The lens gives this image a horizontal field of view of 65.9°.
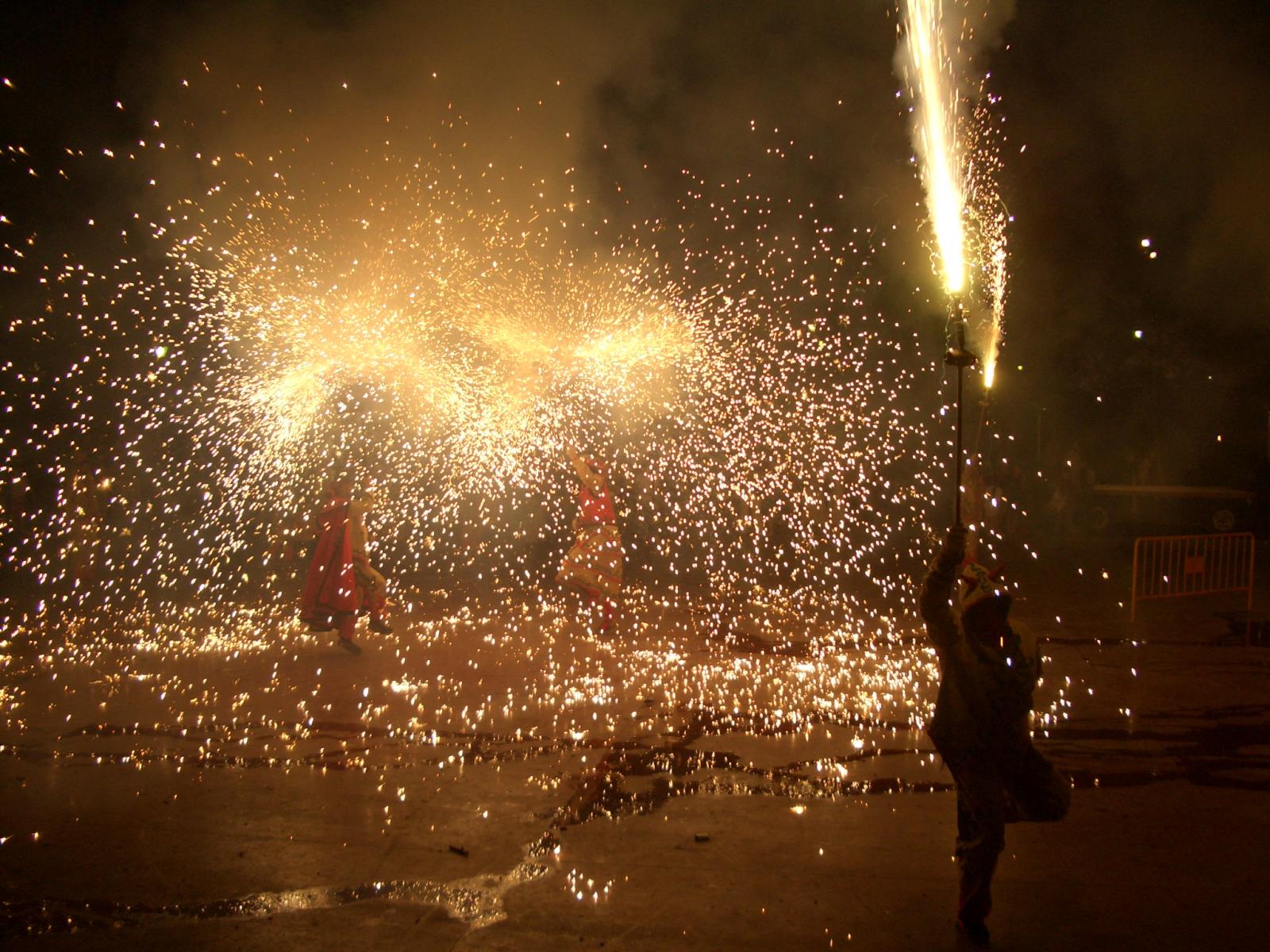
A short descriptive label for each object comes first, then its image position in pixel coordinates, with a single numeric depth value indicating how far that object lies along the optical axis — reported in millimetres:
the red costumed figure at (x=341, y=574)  7977
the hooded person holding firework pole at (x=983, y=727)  3303
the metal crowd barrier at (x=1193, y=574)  10258
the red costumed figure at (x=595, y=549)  8719
